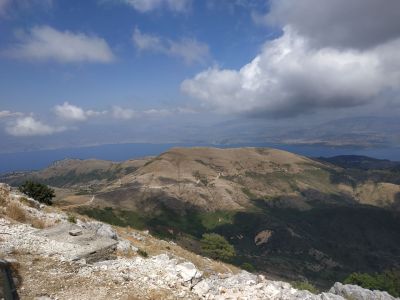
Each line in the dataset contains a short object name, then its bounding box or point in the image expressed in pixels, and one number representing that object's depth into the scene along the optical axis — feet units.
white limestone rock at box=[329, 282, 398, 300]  128.62
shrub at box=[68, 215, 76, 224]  125.98
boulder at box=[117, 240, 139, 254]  92.43
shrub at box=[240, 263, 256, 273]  368.68
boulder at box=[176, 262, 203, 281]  70.85
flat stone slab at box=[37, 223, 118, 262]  77.36
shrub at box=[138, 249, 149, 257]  99.83
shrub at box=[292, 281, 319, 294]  161.76
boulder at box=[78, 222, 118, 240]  114.01
